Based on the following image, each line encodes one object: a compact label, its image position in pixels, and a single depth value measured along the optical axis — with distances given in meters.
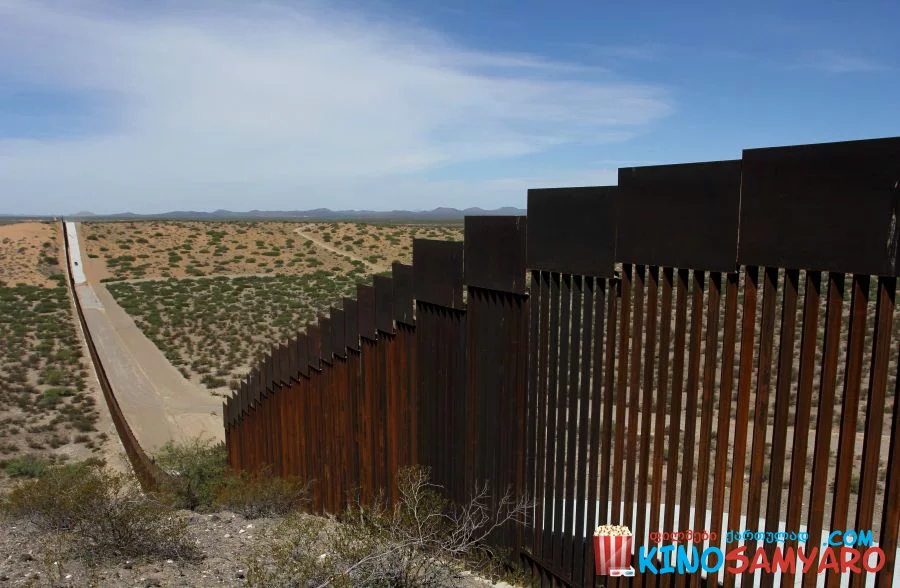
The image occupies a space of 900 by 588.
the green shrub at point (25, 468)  13.48
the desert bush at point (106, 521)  5.96
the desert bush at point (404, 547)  4.68
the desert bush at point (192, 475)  10.30
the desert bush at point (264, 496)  8.22
